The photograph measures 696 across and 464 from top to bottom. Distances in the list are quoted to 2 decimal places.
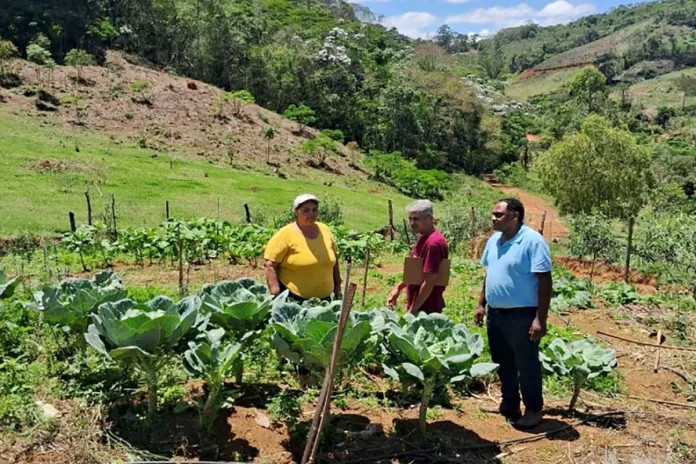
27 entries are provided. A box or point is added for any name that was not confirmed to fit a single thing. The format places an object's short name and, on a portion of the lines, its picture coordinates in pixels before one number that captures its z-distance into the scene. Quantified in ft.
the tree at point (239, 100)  110.84
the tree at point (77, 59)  110.93
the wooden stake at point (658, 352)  19.00
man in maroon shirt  13.92
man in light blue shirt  12.10
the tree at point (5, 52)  95.65
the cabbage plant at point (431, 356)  10.82
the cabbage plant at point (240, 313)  12.10
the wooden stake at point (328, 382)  9.27
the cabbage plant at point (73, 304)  12.11
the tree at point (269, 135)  102.20
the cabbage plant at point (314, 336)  10.69
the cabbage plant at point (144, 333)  10.21
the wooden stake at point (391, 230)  52.06
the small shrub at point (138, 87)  105.09
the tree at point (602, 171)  75.00
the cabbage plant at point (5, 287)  14.64
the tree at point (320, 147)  104.17
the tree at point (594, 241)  51.34
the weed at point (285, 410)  11.88
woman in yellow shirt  13.98
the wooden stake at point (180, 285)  22.52
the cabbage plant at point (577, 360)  13.38
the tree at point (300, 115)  121.60
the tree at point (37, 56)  109.40
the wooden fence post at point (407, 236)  49.98
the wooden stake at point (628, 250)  35.73
